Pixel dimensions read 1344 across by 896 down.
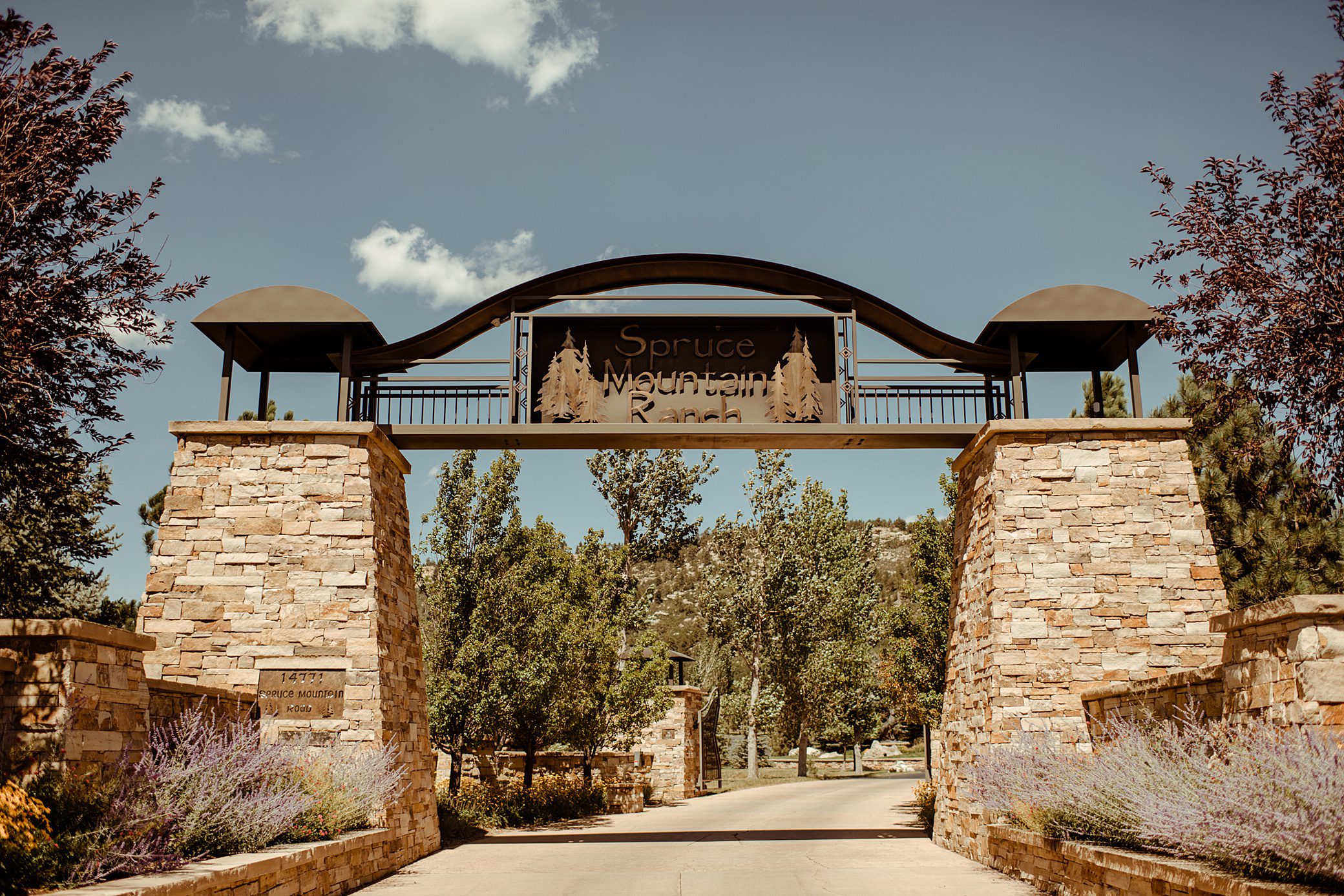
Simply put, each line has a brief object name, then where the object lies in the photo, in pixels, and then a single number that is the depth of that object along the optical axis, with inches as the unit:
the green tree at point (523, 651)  701.3
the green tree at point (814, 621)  1299.2
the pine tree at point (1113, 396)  727.7
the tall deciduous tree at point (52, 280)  327.9
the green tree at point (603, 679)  748.0
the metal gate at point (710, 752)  1122.7
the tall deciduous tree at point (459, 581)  704.4
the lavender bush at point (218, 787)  296.0
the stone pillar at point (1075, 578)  451.5
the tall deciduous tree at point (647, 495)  1365.7
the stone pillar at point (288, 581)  458.6
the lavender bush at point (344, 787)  366.6
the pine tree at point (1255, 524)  590.9
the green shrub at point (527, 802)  696.4
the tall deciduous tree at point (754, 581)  1306.6
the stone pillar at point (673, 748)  964.6
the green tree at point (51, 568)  668.7
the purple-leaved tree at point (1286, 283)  355.6
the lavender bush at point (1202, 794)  195.2
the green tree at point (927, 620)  727.7
